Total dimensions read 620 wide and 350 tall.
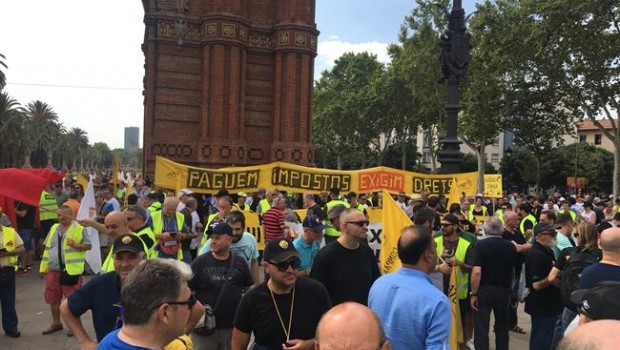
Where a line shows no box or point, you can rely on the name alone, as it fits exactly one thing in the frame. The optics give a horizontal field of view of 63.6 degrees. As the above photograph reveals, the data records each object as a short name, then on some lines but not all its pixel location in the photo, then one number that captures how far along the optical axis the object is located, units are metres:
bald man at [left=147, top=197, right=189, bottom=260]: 7.11
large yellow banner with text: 11.03
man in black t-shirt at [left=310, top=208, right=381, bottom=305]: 4.51
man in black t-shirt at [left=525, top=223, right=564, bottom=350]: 5.79
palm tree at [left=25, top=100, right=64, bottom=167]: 81.12
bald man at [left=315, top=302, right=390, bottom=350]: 1.85
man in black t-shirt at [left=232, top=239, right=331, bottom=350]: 3.58
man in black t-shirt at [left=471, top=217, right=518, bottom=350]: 5.81
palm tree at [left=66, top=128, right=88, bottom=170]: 122.92
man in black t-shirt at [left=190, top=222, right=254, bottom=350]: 4.52
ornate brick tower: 18.12
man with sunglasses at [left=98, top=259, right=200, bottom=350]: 2.30
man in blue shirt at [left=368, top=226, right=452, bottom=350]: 2.90
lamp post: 10.19
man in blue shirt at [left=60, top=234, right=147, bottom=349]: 3.70
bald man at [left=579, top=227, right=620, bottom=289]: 4.08
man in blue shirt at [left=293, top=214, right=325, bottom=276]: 6.43
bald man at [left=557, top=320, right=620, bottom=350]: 1.47
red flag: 7.10
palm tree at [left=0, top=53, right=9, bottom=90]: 48.08
